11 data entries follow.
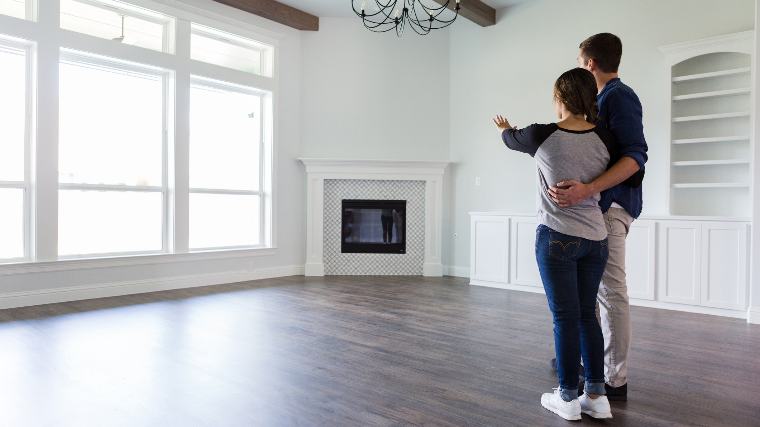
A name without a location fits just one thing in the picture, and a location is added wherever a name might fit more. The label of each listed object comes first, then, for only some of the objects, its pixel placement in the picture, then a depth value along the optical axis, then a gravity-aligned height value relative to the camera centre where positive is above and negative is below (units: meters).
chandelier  5.89 +2.31
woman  1.83 -0.03
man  1.87 +0.07
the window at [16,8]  4.32 +1.62
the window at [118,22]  4.73 +1.73
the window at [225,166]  5.76 +0.44
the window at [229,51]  5.74 +1.77
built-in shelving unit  4.48 +0.75
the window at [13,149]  4.32 +0.44
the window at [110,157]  4.74 +0.43
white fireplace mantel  6.55 +0.24
